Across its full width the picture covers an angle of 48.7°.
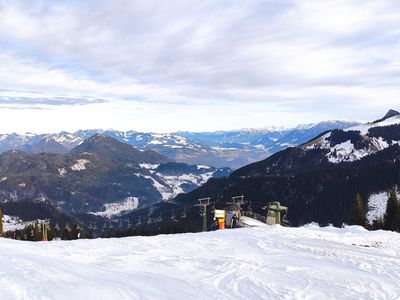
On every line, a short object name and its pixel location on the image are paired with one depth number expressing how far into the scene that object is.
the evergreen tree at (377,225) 72.69
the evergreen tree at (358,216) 75.68
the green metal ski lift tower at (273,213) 55.12
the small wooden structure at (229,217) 62.51
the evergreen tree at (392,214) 74.67
